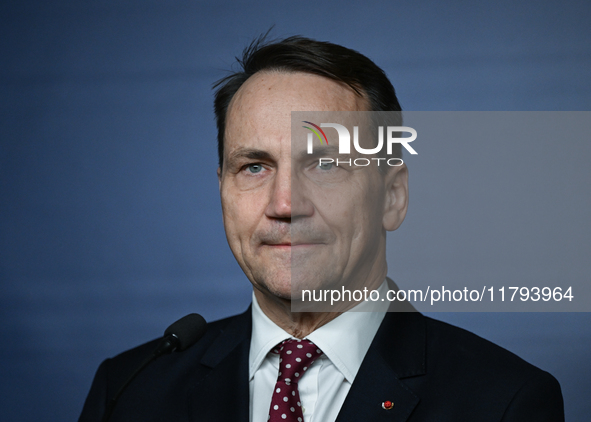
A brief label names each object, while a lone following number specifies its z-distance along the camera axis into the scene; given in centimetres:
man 239
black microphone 235
